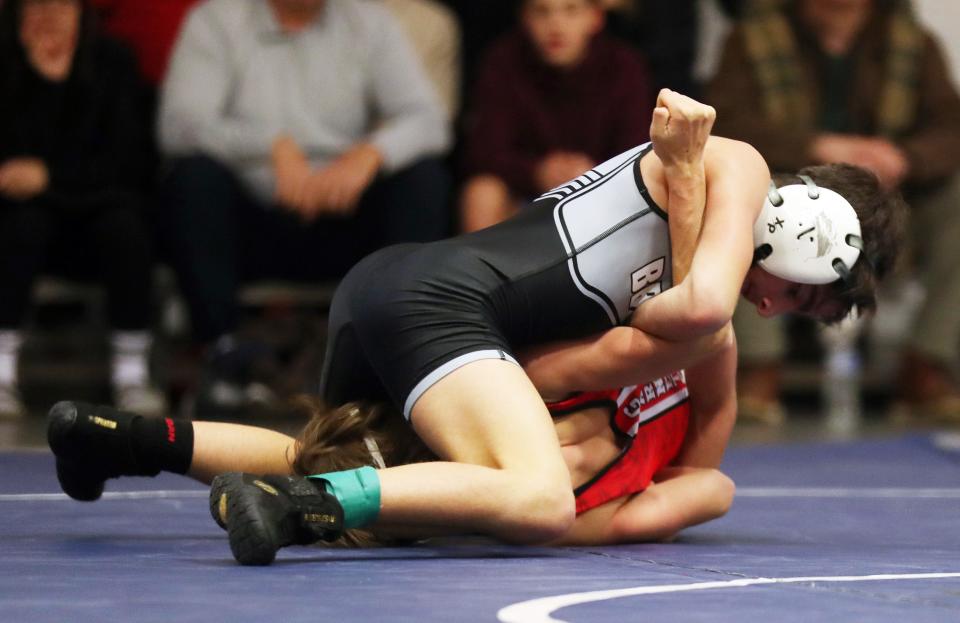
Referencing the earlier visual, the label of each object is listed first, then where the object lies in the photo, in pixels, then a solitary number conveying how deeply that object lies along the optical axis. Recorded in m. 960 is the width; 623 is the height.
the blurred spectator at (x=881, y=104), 12.27
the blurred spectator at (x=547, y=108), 11.73
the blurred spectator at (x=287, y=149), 11.01
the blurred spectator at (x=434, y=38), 12.64
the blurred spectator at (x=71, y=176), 10.84
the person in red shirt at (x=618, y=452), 5.71
